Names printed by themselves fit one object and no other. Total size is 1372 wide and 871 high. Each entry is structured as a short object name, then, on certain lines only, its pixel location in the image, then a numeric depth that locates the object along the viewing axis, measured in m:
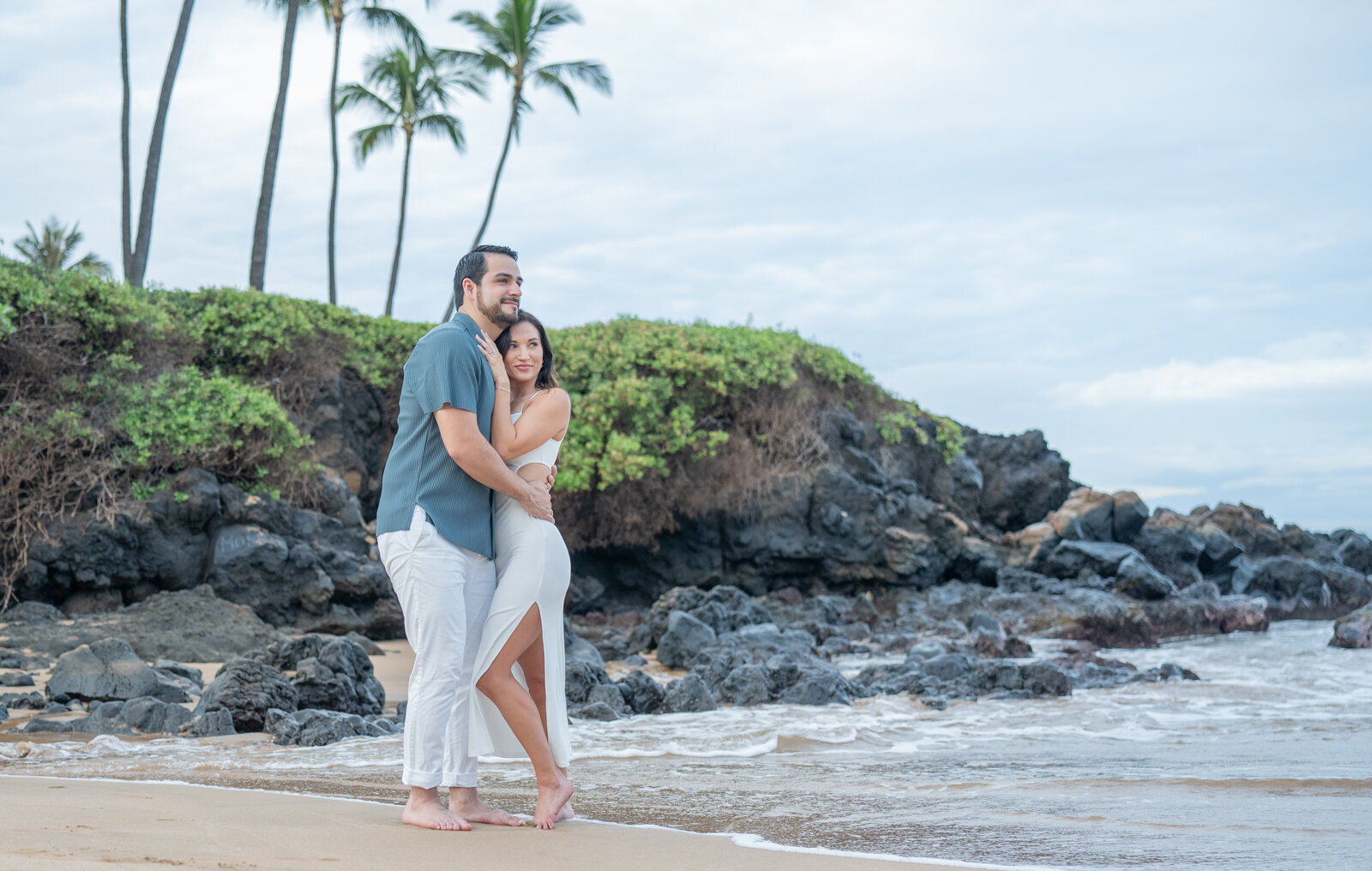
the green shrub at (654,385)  14.99
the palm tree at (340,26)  20.94
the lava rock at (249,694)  5.87
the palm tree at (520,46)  21.64
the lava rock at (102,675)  6.38
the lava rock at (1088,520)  17.92
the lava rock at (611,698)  6.91
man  3.31
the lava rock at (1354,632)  11.80
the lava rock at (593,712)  6.71
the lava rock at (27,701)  6.12
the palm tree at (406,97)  23.23
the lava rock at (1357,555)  22.70
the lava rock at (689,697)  7.12
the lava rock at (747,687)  7.51
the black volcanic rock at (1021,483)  20.48
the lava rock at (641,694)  7.11
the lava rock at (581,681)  7.05
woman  3.45
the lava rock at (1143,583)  15.75
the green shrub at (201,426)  10.98
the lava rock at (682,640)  9.77
